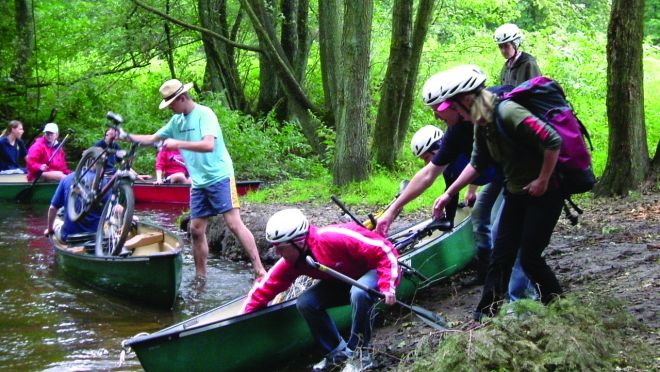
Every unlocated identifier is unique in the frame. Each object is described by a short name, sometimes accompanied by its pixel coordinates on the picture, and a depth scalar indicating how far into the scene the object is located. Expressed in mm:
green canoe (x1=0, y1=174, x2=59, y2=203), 14852
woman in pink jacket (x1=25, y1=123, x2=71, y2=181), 14518
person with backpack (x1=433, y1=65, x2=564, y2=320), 3898
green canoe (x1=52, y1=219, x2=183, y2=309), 7395
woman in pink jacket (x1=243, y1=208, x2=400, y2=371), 4836
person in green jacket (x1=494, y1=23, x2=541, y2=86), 6613
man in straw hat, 7223
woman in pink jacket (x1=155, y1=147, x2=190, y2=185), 14281
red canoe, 14102
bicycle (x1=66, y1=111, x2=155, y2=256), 7844
